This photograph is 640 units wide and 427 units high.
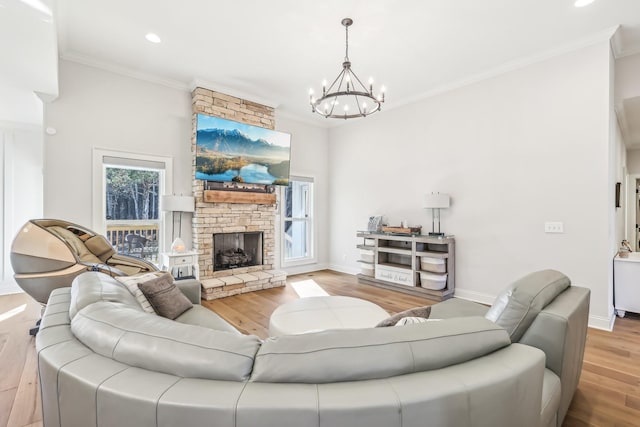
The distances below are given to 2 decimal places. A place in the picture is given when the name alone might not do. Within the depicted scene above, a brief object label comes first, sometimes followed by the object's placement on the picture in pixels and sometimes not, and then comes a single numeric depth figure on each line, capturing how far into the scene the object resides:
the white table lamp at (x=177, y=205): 3.95
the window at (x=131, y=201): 3.83
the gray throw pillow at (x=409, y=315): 1.51
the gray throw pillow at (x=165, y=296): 2.03
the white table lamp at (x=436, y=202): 4.21
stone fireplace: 4.34
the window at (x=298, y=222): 5.78
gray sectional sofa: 0.73
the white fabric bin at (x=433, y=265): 4.16
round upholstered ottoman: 2.20
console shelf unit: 4.21
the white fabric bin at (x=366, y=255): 5.08
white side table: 3.88
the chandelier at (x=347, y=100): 3.05
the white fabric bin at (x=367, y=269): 5.05
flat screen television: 4.31
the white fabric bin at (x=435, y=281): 4.14
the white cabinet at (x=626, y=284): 3.26
